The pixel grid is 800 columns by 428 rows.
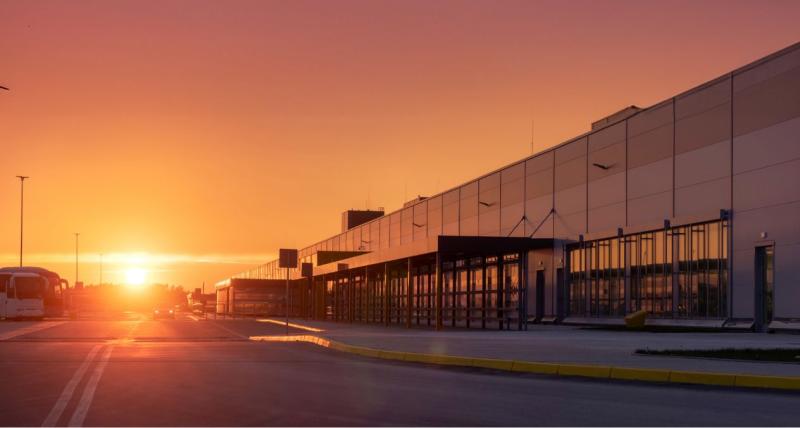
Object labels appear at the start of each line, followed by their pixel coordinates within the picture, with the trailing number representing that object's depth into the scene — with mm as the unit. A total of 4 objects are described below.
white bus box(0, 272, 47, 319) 61969
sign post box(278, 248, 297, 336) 32281
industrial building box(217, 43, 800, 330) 33125
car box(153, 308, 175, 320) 85750
